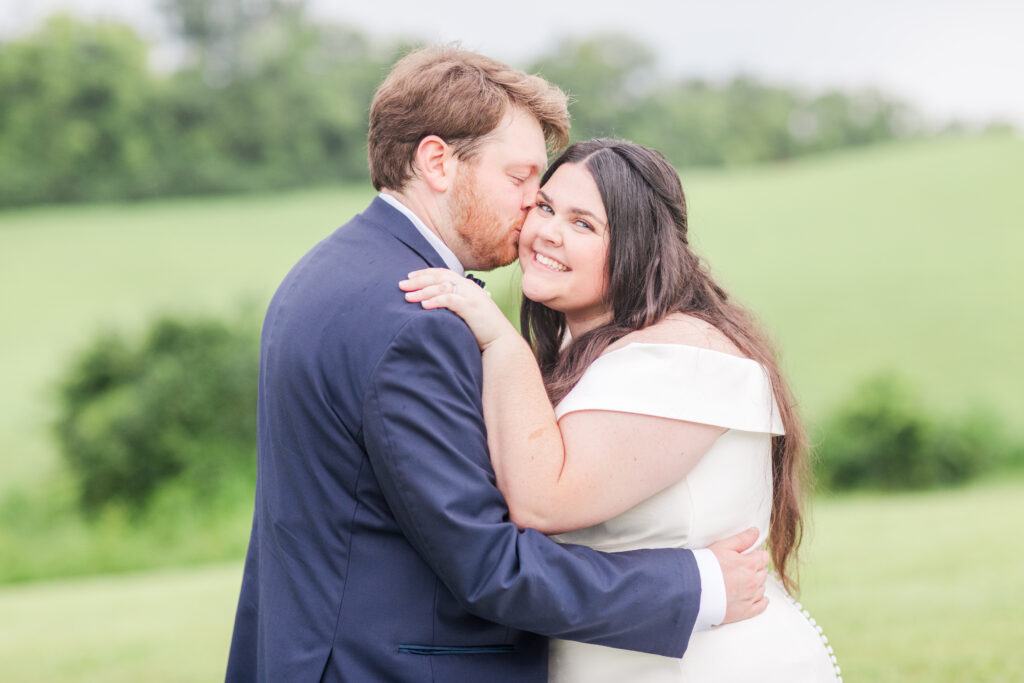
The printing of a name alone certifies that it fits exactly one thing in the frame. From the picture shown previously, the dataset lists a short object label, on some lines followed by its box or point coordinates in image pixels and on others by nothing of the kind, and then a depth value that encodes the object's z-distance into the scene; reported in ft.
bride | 8.36
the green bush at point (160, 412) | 48.62
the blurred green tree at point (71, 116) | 113.80
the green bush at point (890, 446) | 50.85
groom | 7.64
